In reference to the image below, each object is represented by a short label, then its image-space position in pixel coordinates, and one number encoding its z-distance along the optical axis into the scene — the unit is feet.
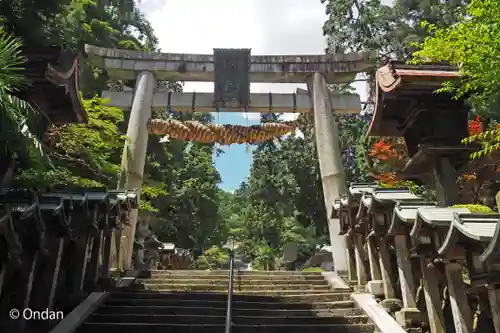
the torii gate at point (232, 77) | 50.29
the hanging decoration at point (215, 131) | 49.21
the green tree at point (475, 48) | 20.95
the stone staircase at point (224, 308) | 22.98
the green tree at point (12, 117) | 16.74
